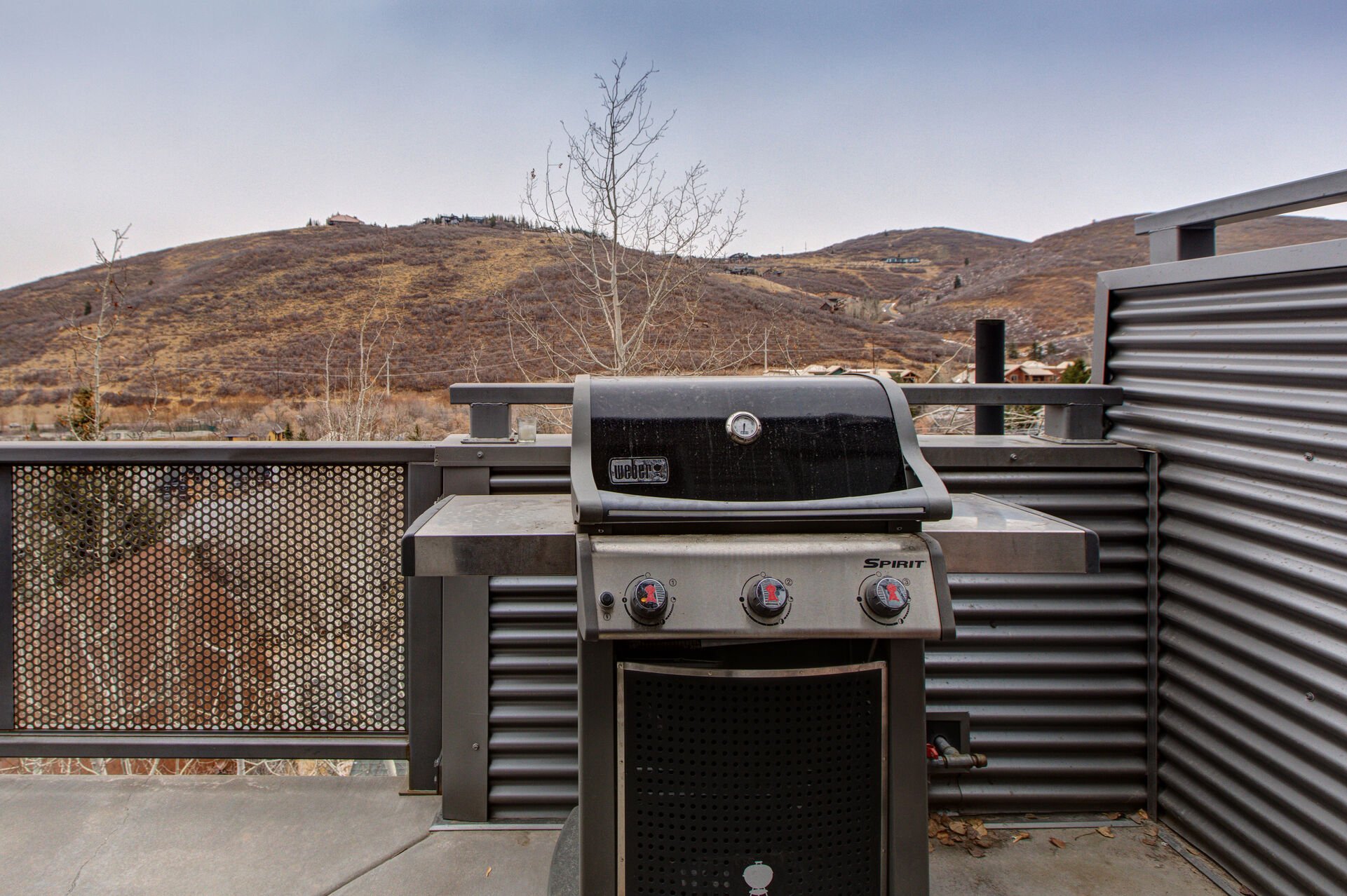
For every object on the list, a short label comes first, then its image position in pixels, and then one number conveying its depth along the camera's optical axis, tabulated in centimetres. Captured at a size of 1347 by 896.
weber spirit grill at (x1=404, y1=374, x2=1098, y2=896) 127
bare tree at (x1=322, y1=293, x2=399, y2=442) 878
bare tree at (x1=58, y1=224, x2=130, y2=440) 609
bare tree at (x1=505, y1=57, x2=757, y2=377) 770
